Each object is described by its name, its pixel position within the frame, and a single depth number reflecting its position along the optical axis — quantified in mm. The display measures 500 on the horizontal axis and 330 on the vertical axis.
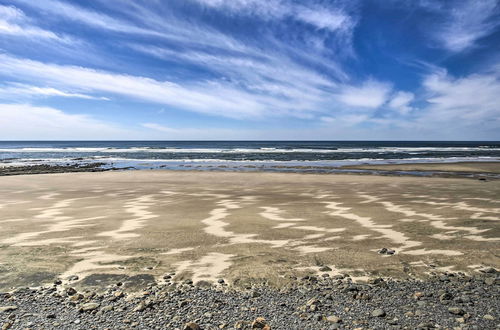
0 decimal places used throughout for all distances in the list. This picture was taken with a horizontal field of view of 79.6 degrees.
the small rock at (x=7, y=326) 4073
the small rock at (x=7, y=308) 4508
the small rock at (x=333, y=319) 4246
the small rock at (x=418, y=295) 4914
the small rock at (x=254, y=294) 5035
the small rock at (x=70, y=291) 5077
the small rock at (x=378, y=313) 4387
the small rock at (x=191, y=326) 4043
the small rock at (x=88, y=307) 4586
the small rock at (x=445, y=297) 4813
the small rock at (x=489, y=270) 5906
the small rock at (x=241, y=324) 4137
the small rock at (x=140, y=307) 4573
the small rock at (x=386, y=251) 7092
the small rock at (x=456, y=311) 4398
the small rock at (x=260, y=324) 4102
